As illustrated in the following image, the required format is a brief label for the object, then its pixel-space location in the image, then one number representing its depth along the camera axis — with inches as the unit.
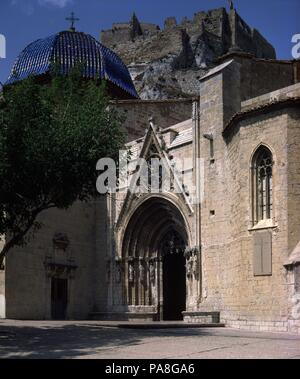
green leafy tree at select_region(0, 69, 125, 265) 554.6
